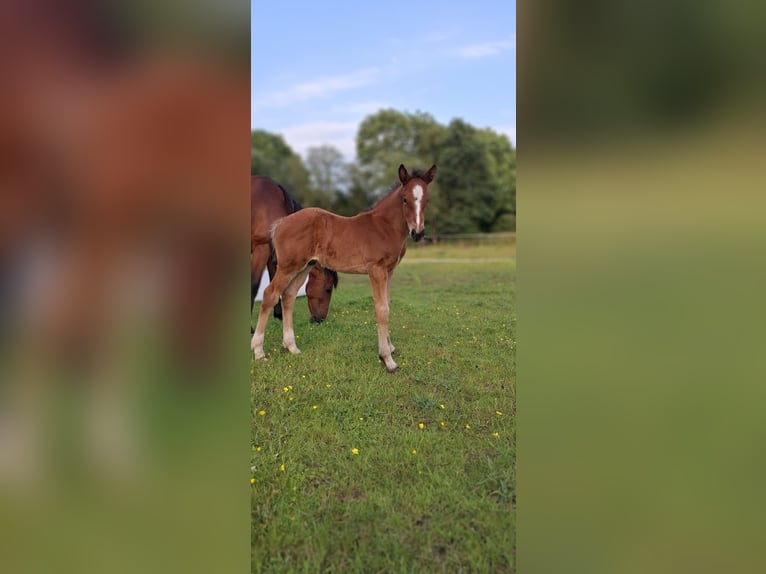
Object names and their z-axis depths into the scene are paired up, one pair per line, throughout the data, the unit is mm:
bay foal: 3588
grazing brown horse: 3973
